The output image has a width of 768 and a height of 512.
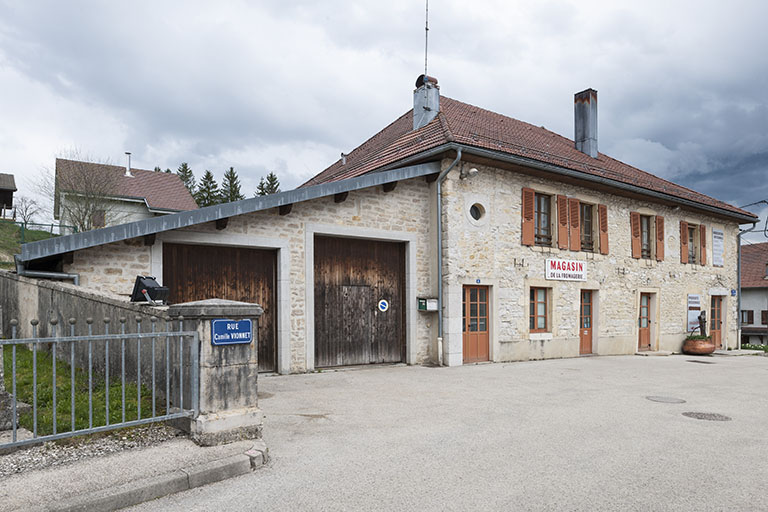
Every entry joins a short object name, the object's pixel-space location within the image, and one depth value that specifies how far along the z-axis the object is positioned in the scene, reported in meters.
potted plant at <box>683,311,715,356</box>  17.88
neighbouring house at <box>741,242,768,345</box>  36.25
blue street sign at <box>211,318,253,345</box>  4.76
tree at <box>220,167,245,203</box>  56.06
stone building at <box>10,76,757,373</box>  9.46
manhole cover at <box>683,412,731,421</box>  6.71
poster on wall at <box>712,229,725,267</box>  19.81
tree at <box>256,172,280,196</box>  57.12
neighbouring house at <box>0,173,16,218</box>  33.75
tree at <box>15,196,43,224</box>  28.84
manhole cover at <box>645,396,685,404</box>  7.84
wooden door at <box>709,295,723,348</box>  20.12
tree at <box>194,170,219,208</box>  55.19
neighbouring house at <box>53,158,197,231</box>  24.27
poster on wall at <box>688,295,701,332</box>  18.67
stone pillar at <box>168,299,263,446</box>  4.70
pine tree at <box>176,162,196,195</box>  65.46
